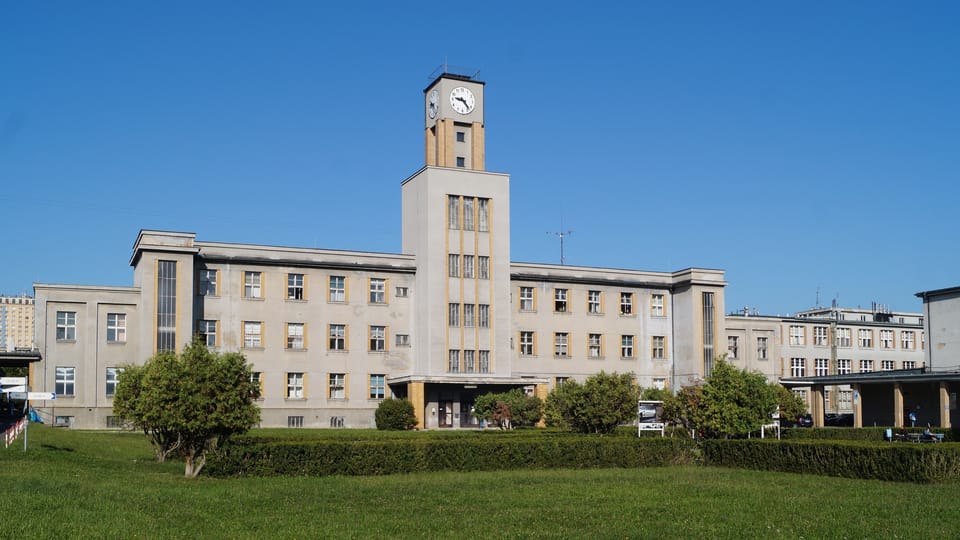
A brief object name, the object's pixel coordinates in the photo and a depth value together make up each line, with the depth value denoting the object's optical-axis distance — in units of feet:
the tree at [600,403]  149.28
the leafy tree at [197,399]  96.99
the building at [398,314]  189.88
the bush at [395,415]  193.88
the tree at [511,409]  188.34
